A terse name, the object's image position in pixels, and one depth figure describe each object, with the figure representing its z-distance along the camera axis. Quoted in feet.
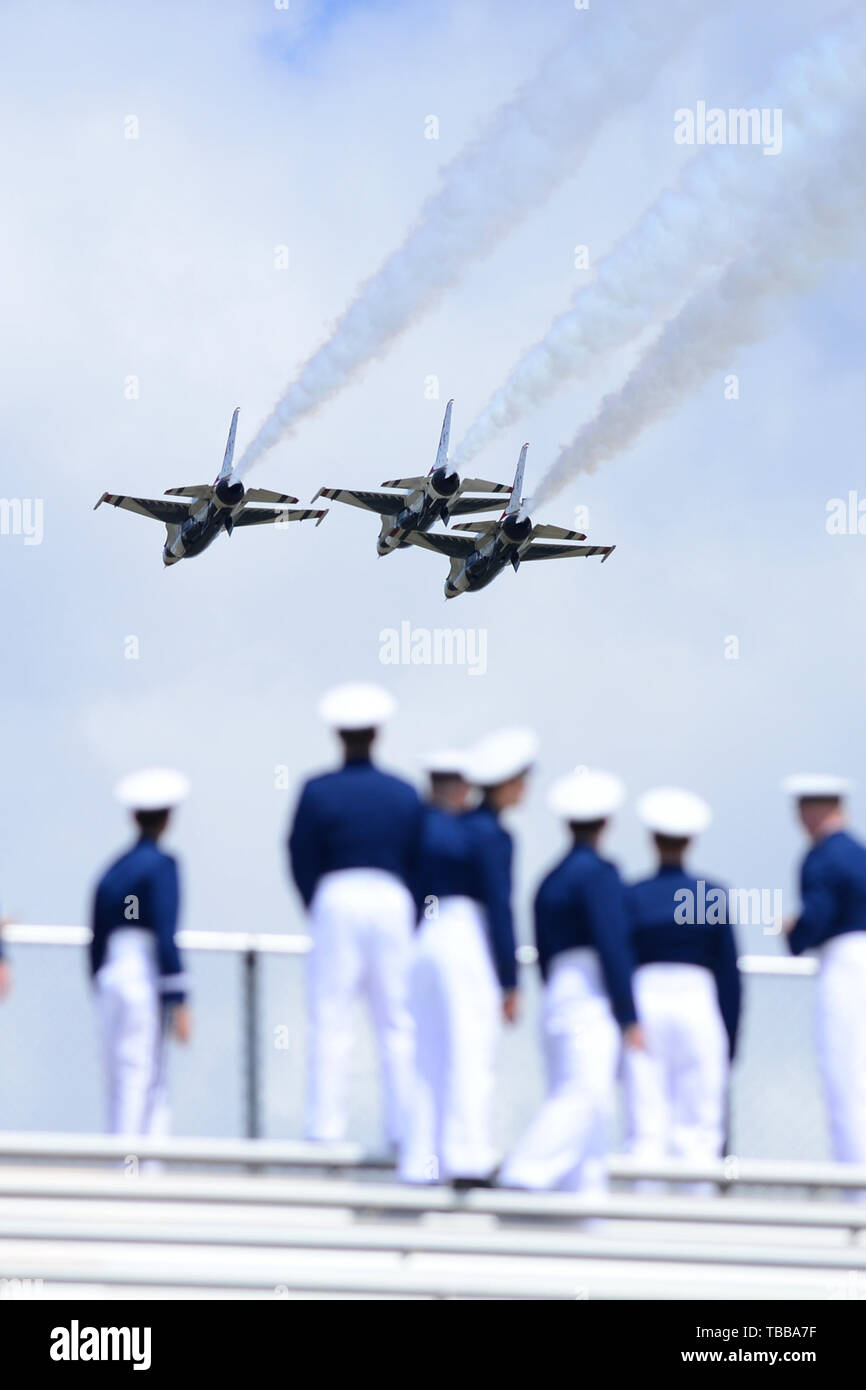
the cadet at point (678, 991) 34.53
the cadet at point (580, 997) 30.27
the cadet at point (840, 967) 33.40
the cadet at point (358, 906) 32.55
